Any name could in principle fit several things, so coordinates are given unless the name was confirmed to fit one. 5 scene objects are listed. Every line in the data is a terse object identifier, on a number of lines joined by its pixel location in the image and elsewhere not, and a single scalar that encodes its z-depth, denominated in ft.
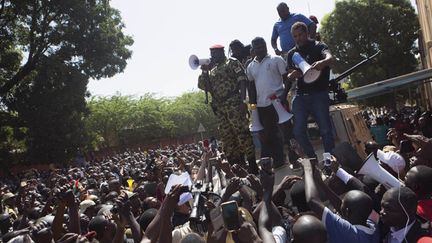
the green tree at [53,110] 65.36
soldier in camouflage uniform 20.10
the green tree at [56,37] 64.64
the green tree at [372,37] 83.71
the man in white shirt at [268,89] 17.52
